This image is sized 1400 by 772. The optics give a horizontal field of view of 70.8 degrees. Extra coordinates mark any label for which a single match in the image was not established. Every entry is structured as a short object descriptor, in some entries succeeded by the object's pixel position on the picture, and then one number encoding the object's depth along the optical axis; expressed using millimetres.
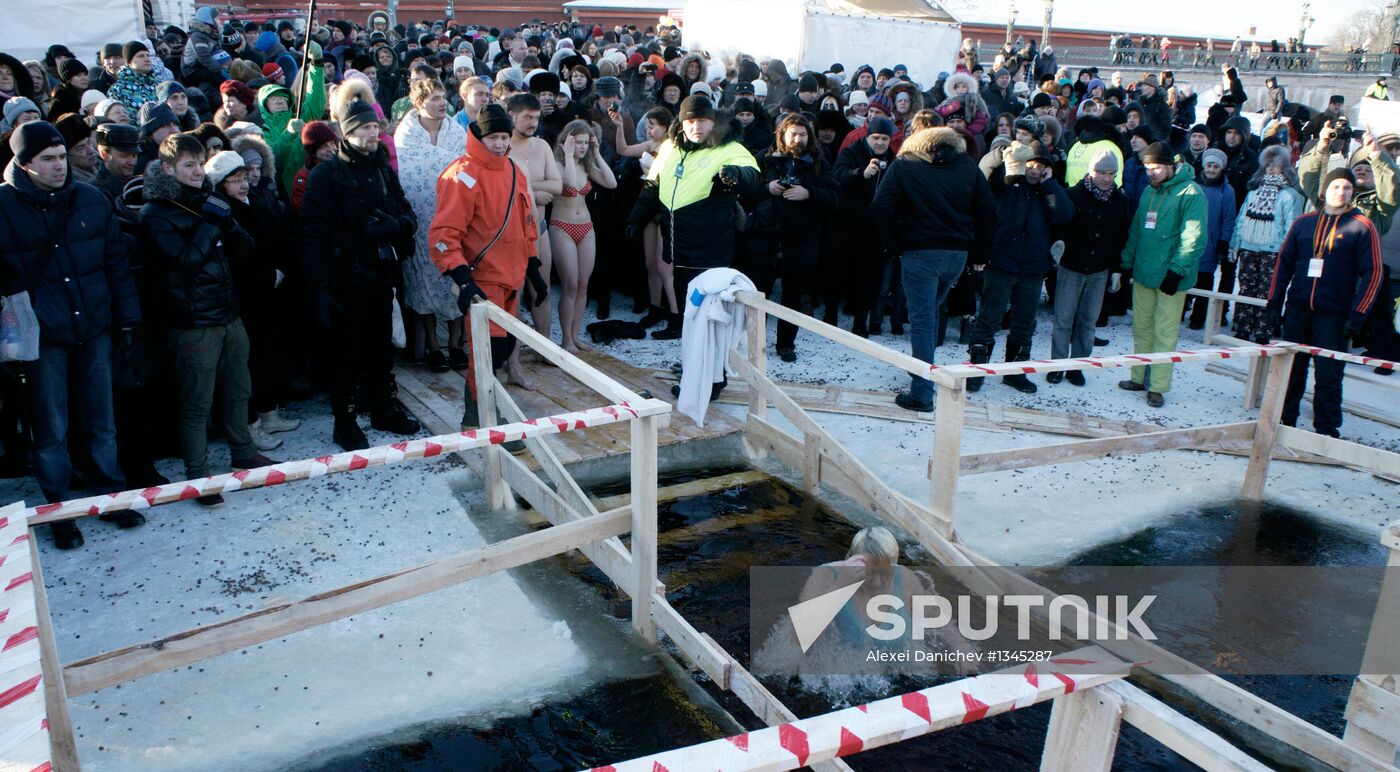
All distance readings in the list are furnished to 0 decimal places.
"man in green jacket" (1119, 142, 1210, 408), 7289
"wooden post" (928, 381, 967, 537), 4527
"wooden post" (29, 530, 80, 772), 2826
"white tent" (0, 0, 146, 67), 13289
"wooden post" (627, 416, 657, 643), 3943
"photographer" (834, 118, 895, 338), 8047
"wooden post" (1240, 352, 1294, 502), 5566
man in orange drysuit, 5617
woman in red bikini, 7242
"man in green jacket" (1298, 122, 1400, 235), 7742
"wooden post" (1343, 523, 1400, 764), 3408
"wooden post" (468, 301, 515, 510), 5199
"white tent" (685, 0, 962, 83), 16172
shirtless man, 6641
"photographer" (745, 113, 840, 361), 7629
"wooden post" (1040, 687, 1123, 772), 1970
